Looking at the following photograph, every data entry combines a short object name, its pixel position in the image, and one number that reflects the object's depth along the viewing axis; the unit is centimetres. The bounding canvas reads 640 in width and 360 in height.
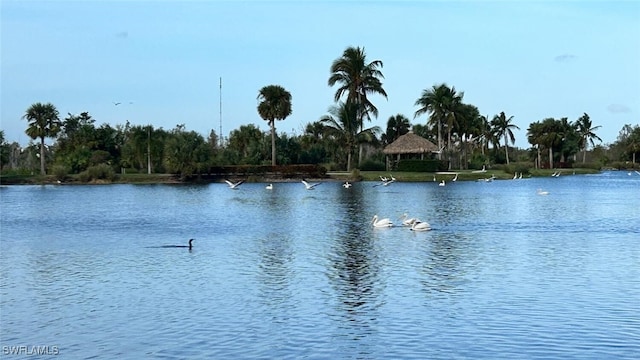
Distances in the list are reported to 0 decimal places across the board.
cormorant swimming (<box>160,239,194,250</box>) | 2916
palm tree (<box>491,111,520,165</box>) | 13325
